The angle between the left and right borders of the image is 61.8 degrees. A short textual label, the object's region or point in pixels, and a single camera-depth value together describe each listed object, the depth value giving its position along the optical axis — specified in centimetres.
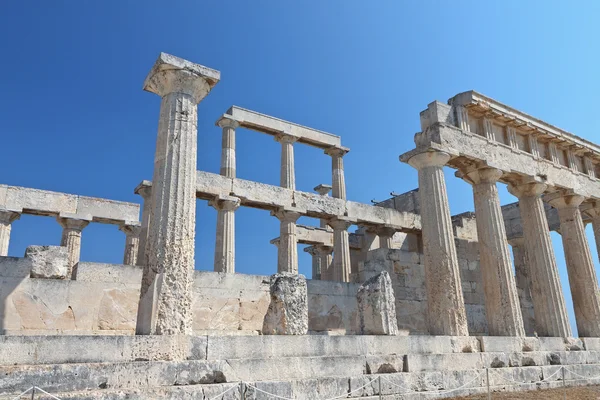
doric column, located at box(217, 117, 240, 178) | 1906
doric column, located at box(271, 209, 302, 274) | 1888
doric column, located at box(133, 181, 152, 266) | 1141
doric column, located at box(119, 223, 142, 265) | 1928
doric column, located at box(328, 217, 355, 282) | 2011
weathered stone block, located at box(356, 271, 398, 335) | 989
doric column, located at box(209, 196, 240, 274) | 1784
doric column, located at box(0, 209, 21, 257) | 1719
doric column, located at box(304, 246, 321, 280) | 2552
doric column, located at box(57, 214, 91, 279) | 1845
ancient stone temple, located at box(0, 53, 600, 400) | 707
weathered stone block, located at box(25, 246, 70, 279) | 972
